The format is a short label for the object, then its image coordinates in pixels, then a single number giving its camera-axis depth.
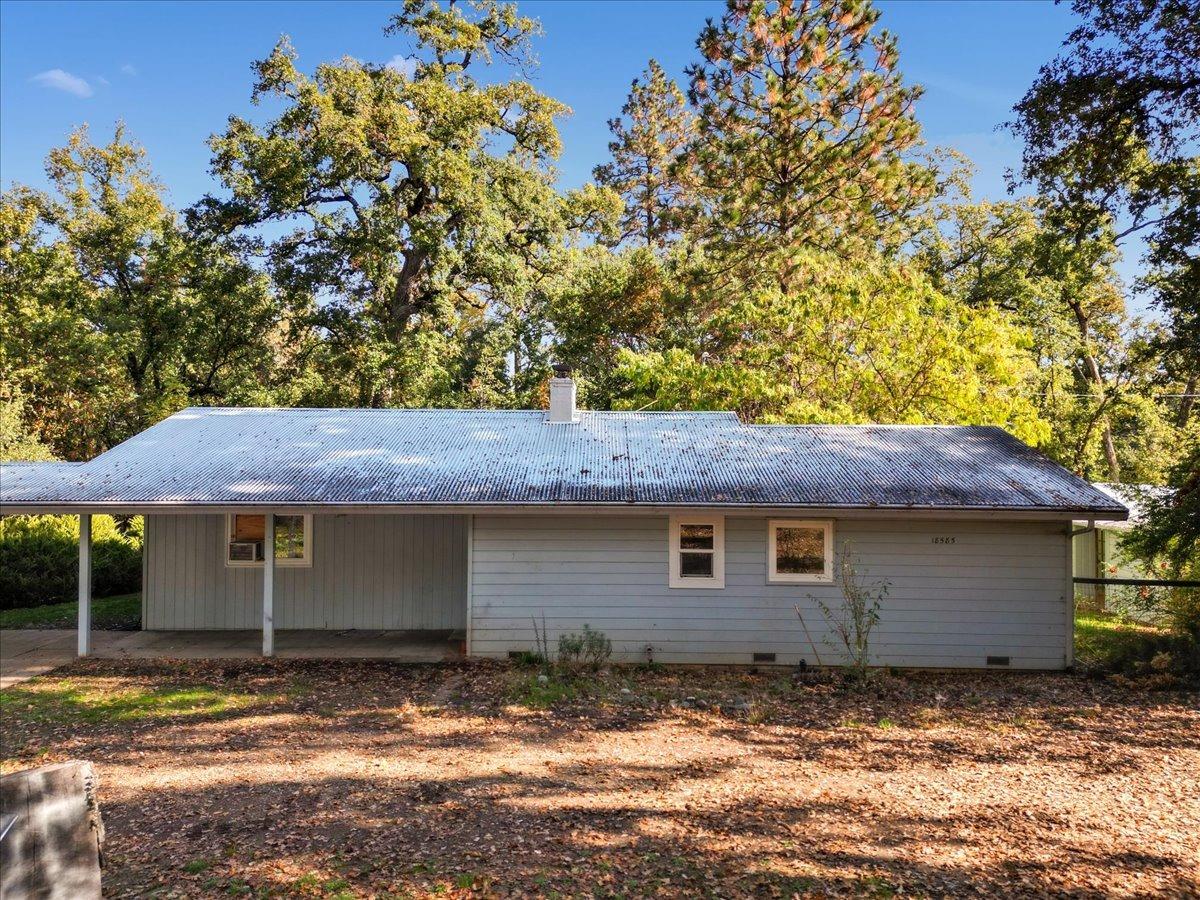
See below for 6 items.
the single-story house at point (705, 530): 9.66
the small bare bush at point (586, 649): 9.87
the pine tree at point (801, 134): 19.64
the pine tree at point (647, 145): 29.12
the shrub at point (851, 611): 9.68
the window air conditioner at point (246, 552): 12.01
